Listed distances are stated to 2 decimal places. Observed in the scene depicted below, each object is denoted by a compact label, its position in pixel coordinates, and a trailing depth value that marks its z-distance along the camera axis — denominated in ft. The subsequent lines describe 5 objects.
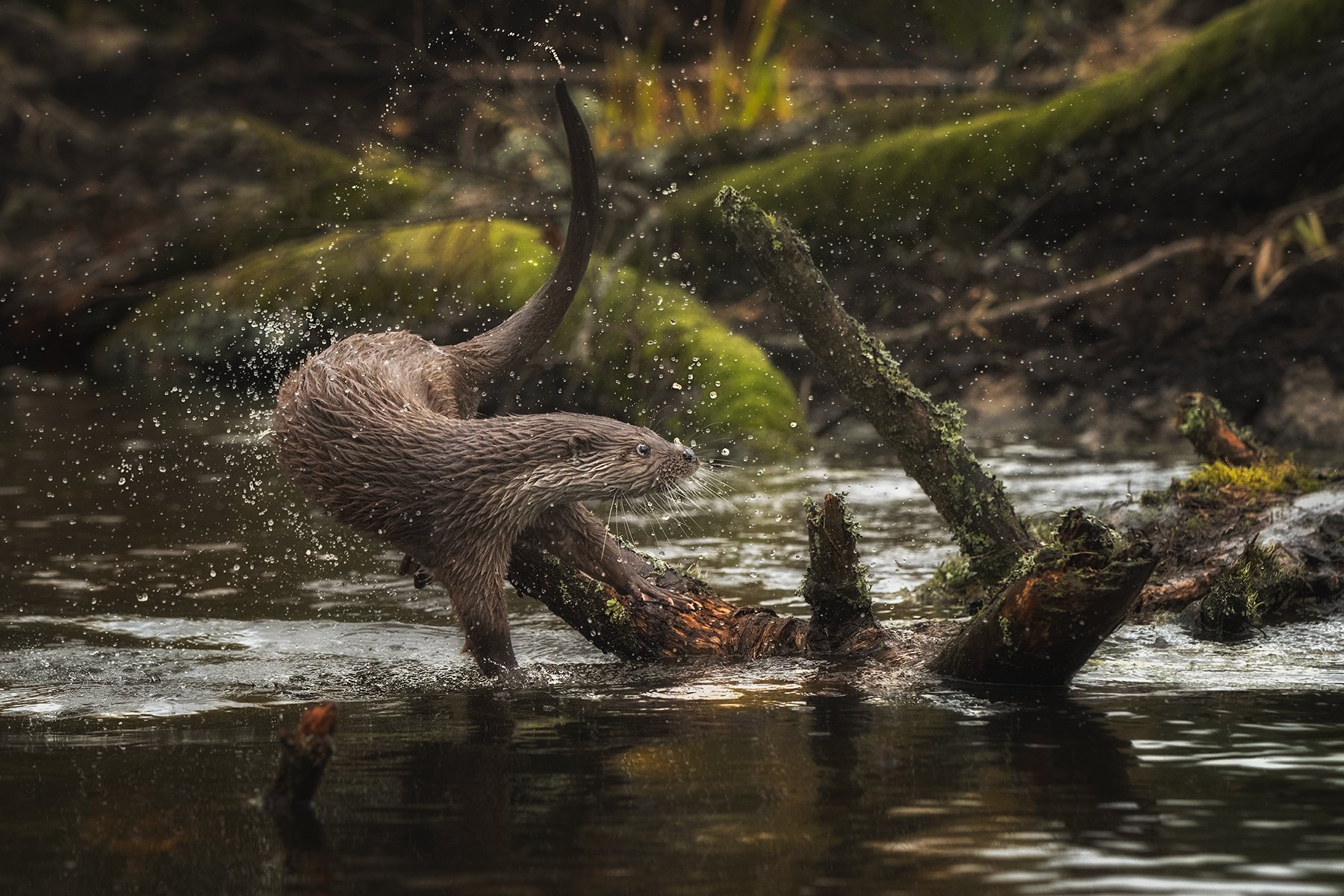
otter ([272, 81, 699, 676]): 33.35
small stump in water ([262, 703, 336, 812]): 21.90
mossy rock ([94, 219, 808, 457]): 65.87
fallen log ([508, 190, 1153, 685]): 28.50
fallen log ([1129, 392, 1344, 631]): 35.19
